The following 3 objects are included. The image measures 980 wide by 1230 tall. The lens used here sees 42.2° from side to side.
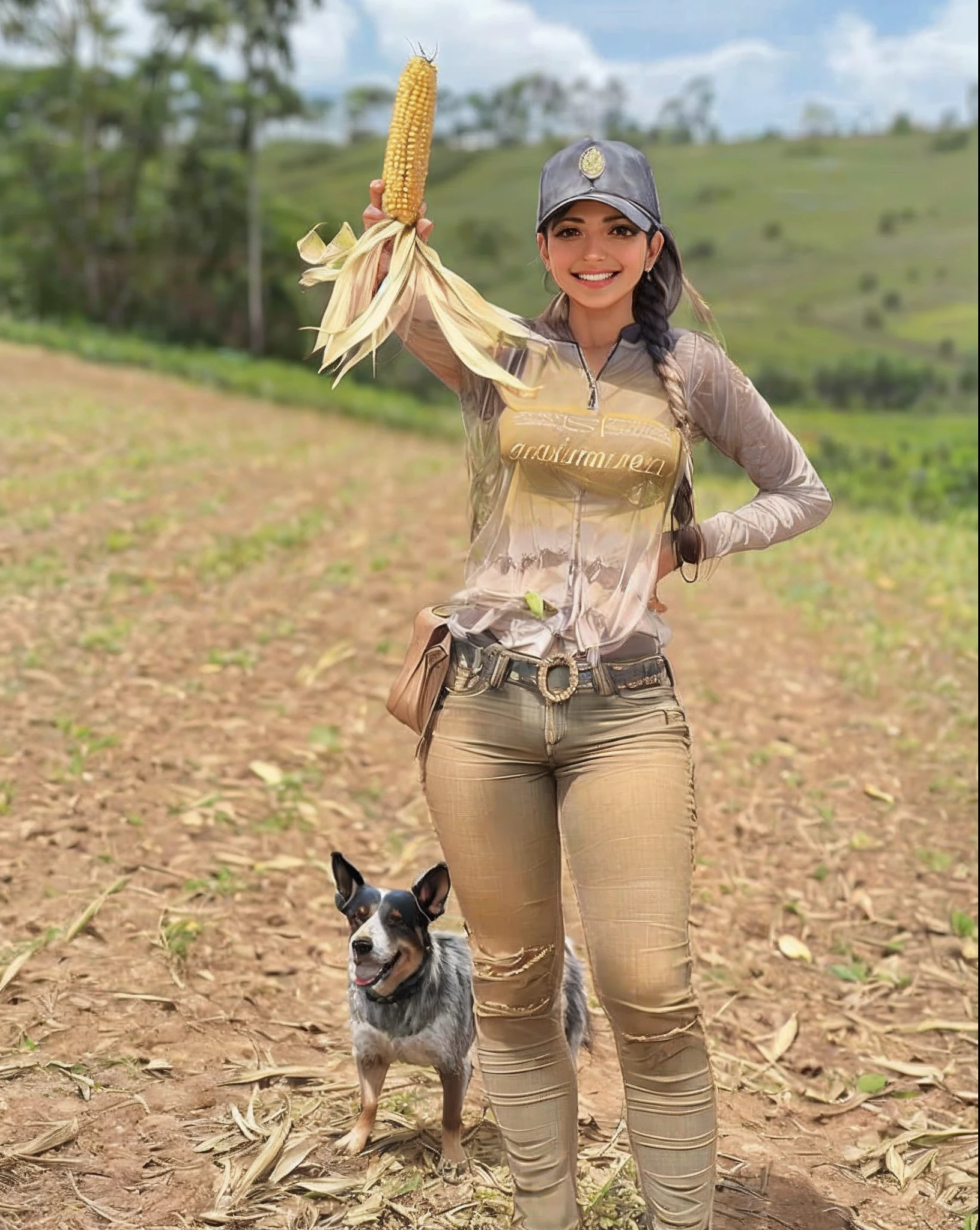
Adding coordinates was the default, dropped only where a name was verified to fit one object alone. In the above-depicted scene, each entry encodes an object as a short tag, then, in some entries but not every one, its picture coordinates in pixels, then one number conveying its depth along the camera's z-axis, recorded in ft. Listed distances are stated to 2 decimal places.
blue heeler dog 10.91
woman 8.95
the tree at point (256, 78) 67.62
